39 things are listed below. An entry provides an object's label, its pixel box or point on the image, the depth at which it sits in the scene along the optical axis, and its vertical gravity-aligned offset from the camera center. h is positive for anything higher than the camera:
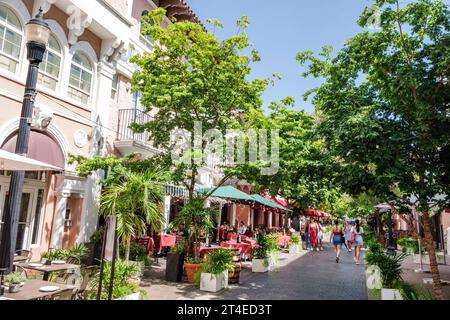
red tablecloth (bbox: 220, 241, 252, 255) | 13.20 -0.68
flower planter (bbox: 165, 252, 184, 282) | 9.66 -1.14
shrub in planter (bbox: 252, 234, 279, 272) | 11.92 -0.89
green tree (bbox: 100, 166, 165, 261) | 8.59 +0.59
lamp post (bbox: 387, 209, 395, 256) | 17.64 -0.36
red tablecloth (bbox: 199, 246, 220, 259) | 11.09 -0.76
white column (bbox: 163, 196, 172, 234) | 16.17 +0.96
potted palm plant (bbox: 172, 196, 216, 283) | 9.57 +0.12
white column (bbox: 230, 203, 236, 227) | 25.63 +0.92
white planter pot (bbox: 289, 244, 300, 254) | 18.74 -1.03
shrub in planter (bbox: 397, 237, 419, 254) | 18.04 -0.60
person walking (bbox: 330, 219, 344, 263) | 15.27 -0.21
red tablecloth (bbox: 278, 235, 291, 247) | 19.38 -0.60
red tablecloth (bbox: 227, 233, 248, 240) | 16.70 -0.42
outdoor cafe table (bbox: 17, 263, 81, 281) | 6.54 -0.87
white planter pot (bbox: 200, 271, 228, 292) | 8.66 -1.37
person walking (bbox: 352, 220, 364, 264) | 15.12 -0.54
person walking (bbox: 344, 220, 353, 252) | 21.64 -0.34
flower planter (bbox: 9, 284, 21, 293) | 4.97 -0.95
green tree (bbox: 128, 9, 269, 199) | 9.91 +4.22
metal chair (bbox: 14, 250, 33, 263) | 8.45 -0.76
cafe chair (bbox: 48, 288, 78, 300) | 5.49 -1.15
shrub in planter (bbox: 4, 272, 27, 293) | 4.98 -0.87
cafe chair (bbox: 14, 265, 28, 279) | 7.20 -0.98
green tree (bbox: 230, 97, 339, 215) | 8.59 +1.96
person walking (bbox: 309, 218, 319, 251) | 21.30 -0.27
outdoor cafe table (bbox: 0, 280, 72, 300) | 4.81 -1.01
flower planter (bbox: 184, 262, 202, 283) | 9.48 -1.17
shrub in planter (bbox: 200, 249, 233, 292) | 8.69 -1.09
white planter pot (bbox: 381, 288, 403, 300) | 7.21 -1.29
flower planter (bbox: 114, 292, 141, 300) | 6.19 -1.29
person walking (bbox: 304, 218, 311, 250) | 21.83 -0.55
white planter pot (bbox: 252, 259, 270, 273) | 11.90 -1.24
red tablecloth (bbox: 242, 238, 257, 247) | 14.93 -0.55
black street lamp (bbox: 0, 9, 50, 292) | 5.45 +1.51
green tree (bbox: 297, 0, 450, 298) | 6.77 +2.55
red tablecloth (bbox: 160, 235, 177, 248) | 13.55 -0.58
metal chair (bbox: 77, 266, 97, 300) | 6.82 -1.11
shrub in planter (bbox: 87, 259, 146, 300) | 6.24 -1.12
